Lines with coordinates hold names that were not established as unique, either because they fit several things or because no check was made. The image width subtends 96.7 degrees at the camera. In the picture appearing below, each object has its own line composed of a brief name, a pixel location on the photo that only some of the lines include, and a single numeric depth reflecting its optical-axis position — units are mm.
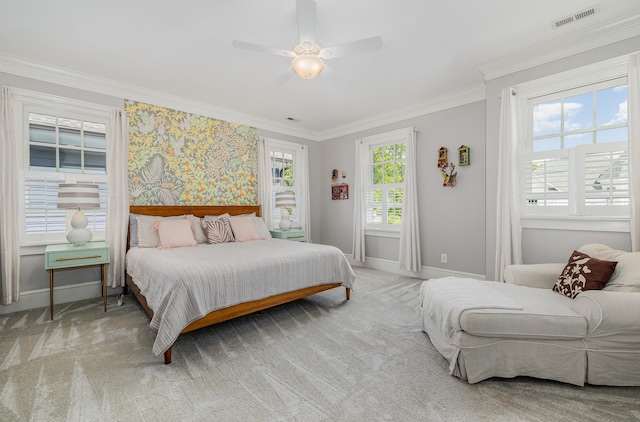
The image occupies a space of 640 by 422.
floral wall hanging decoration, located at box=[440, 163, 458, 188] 4094
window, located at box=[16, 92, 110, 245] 3146
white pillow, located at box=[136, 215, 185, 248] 3420
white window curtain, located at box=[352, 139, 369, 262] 5215
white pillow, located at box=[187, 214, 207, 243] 3799
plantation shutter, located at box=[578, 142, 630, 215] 2551
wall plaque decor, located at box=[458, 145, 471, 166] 3928
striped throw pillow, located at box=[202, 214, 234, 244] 3779
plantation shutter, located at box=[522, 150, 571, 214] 2875
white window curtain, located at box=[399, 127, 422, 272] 4402
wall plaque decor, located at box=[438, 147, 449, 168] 4156
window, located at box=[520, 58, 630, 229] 2602
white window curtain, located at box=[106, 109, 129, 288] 3516
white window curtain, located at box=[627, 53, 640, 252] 2373
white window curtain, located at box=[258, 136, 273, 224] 5000
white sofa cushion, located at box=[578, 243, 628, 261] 2209
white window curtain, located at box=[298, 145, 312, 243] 5617
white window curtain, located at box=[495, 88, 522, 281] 3027
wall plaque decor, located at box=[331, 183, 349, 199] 5578
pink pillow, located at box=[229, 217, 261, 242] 4008
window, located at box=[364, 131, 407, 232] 4793
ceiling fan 2152
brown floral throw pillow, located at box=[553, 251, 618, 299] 2037
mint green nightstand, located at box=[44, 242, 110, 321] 2805
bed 2074
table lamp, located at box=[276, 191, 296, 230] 4824
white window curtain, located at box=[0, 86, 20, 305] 2912
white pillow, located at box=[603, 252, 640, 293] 1894
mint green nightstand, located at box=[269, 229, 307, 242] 4746
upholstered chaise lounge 1699
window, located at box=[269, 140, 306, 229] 5344
